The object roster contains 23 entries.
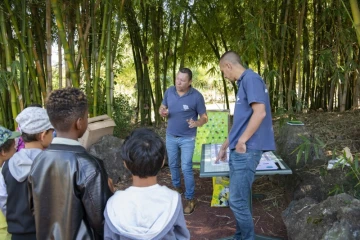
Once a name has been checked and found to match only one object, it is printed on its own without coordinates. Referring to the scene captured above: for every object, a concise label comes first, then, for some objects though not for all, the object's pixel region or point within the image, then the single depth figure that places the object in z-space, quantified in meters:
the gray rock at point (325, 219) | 1.85
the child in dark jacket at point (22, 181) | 1.50
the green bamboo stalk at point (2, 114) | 4.41
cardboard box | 4.13
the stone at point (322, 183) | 2.69
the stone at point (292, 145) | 3.13
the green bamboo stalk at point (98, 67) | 4.21
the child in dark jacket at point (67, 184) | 1.30
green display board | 4.39
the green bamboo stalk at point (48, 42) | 4.05
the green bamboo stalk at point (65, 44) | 3.59
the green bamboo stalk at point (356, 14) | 2.68
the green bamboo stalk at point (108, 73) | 4.30
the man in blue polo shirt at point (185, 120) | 3.21
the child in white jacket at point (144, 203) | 1.28
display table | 2.37
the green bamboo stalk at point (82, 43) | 4.33
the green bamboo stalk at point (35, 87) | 4.17
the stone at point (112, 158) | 4.19
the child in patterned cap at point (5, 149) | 1.74
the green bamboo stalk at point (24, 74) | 3.99
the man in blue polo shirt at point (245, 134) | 2.12
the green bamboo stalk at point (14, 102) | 4.02
